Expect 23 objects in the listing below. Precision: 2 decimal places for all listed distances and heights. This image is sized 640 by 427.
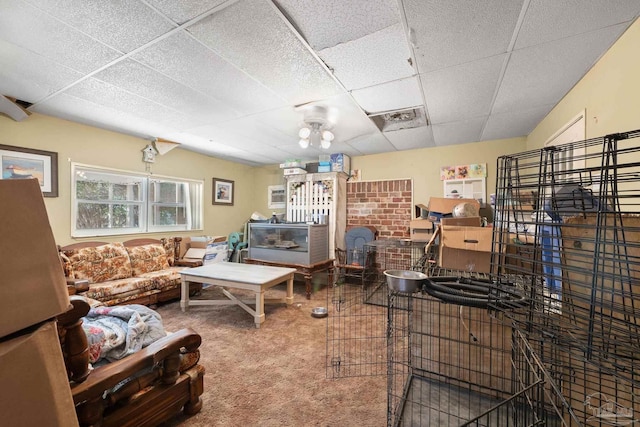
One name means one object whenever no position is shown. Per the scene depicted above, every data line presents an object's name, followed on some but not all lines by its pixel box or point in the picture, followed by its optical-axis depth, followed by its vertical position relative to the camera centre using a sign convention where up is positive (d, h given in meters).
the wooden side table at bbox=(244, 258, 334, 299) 3.68 -0.87
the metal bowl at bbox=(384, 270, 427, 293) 1.08 -0.31
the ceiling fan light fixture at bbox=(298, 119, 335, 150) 2.85 +0.85
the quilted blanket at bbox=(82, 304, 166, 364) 1.35 -0.70
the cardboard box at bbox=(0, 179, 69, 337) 0.67 -0.15
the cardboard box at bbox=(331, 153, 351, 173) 4.30 +0.77
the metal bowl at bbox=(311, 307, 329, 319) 2.94 -1.18
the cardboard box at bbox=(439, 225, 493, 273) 1.62 -0.25
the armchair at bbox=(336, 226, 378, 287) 4.13 -0.75
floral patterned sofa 2.82 -0.76
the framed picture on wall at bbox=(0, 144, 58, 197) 2.66 +0.45
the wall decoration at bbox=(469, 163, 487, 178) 3.61 +0.55
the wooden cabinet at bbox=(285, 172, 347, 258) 4.34 +0.14
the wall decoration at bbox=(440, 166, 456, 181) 3.82 +0.54
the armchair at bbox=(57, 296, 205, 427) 1.08 -0.86
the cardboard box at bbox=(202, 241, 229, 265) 3.96 -0.69
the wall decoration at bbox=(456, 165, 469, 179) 3.73 +0.54
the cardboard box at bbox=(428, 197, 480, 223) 2.87 +0.03
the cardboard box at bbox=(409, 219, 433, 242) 2.94 -0.23
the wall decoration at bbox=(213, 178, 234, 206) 4.80 +0.32
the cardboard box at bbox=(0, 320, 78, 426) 0.63 -0.45
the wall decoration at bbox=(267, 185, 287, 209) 5.39 +0.24
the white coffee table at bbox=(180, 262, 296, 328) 2.74 -0.79
